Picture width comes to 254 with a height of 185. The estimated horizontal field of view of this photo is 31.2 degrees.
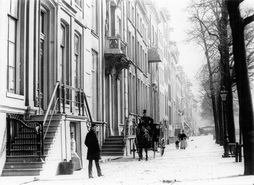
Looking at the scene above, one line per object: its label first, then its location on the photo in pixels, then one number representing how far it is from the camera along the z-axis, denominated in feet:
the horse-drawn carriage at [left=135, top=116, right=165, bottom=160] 70.95
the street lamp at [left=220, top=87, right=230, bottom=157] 75.78
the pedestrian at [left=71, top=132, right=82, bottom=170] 52.01
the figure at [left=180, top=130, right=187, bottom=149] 121.29
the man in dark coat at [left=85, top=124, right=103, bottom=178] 42.78
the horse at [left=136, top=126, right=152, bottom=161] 70.85
